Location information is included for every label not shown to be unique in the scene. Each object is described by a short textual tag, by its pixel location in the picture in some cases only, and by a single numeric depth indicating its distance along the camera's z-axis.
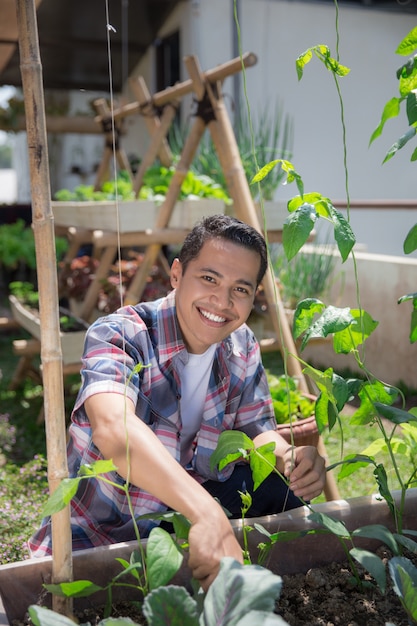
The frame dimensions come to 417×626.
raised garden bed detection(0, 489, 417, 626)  1.11
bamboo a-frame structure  2.61
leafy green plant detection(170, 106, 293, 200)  3.46
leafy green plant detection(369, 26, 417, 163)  1.16
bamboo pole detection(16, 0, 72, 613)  1.04
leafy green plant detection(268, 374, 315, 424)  2.37
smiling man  1.39
